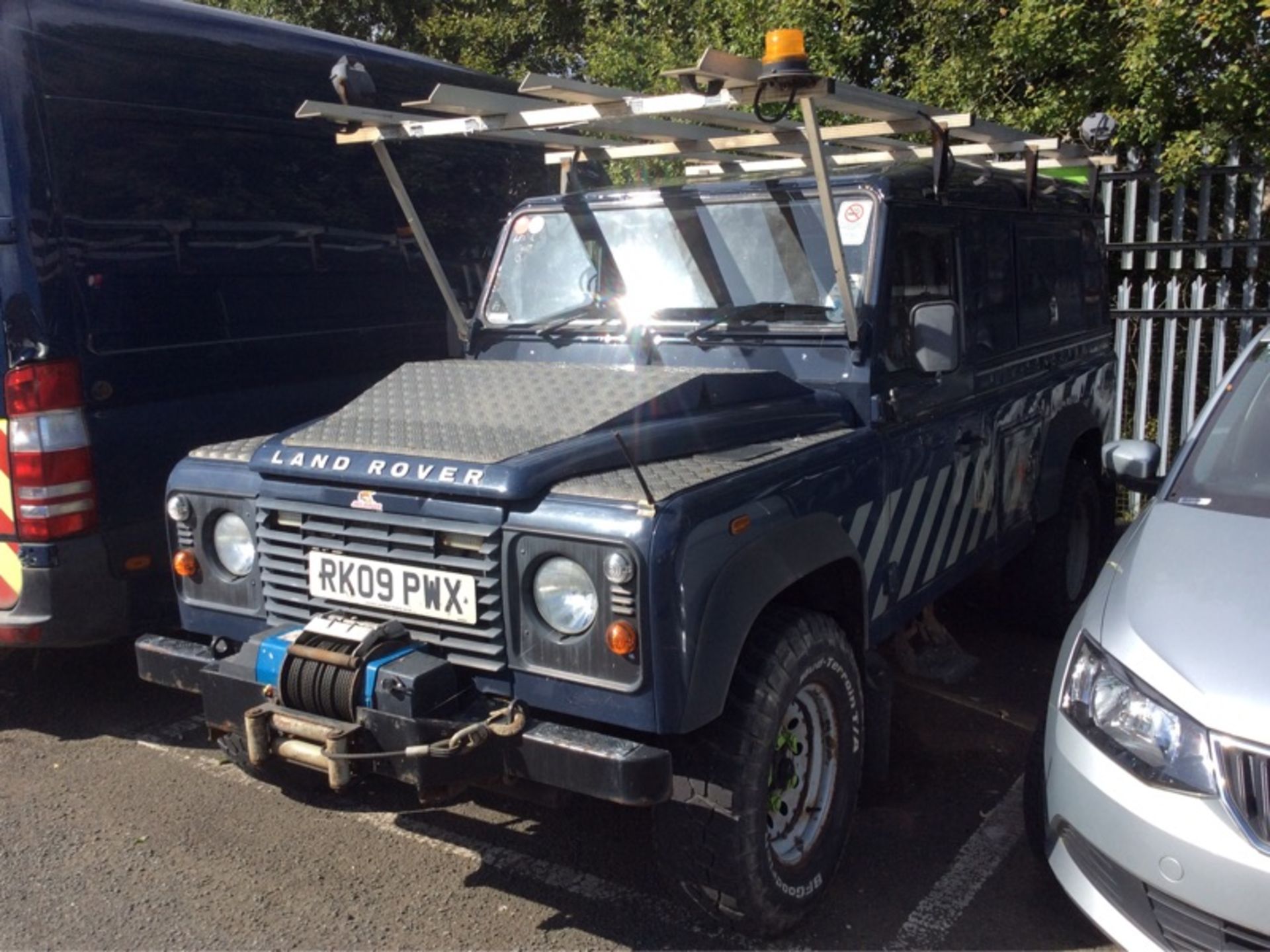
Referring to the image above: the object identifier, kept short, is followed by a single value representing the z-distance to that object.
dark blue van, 4.44
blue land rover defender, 2.93
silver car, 2.53
